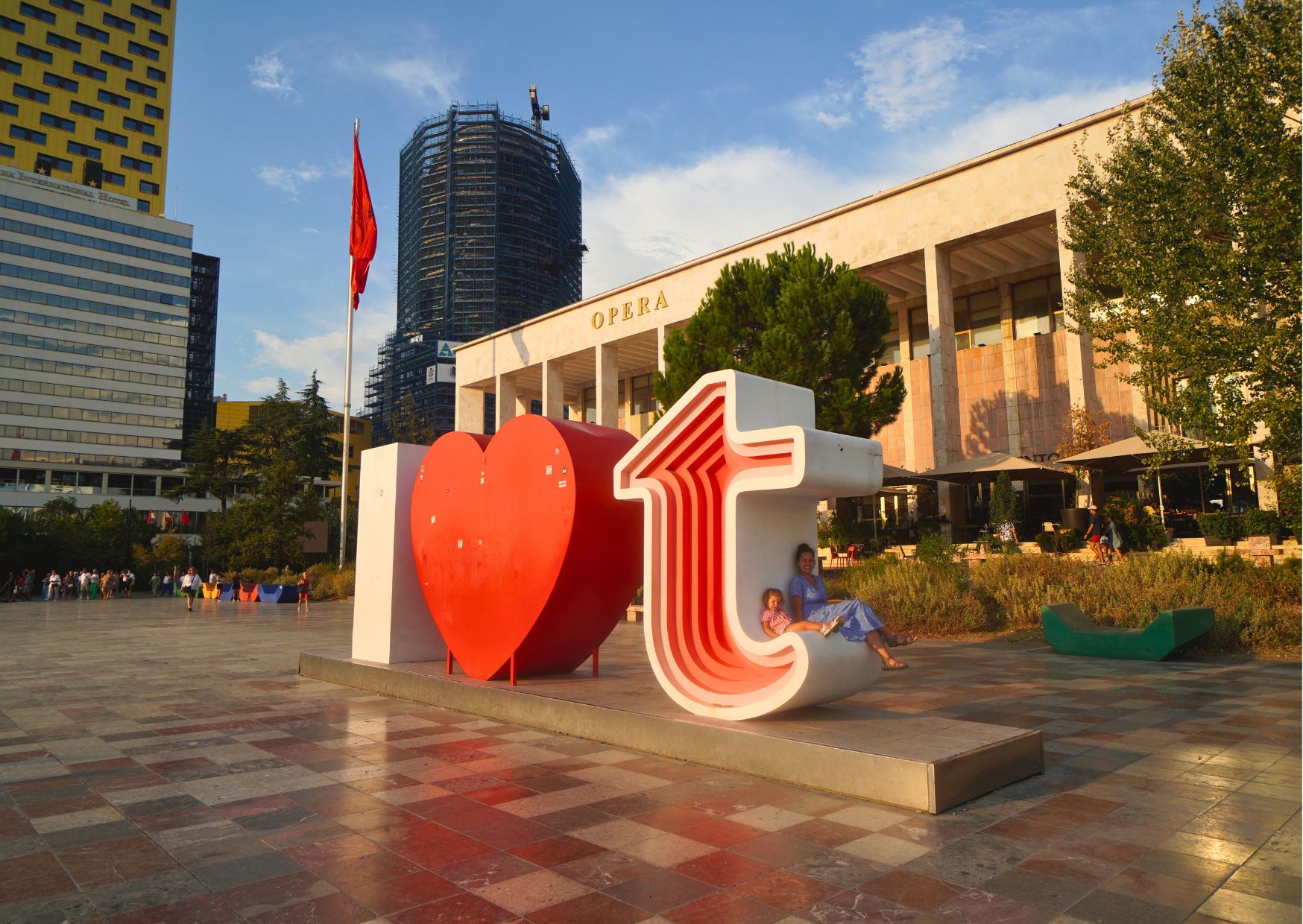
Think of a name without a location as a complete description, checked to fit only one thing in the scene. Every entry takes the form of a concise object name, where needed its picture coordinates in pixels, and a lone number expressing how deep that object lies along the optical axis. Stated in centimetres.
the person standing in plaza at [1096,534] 1833
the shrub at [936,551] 1736
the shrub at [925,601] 1508
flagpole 2941
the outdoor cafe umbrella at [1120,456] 1916
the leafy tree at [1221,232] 1184
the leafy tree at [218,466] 5138
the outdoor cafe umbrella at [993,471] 2177
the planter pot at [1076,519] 2088
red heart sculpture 800
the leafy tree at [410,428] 4297
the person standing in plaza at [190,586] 2966
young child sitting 604
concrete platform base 493
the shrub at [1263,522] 1688
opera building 2439
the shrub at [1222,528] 1777
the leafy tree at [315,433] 5147
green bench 1111
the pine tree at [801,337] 2239
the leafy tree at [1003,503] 2141
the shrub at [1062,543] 2023
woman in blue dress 604
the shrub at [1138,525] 1998
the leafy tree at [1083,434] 2319
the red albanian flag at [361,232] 2700
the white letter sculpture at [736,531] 592
